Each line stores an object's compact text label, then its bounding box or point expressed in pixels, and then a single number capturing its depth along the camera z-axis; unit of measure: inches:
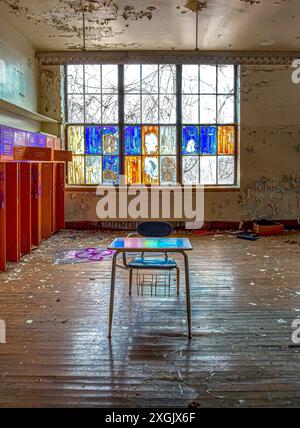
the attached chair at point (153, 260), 144.2
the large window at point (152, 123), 336.8
